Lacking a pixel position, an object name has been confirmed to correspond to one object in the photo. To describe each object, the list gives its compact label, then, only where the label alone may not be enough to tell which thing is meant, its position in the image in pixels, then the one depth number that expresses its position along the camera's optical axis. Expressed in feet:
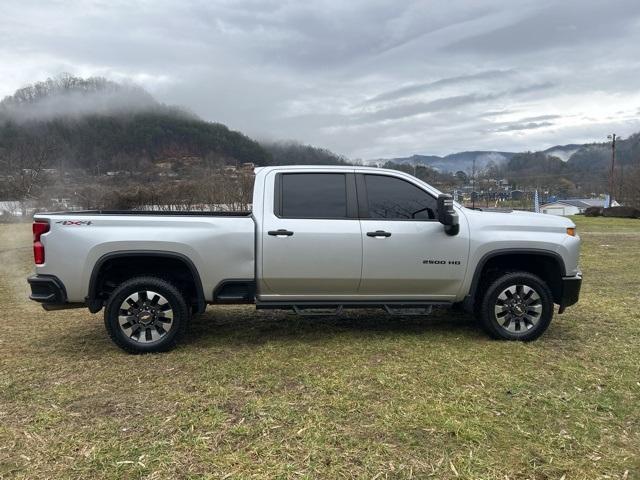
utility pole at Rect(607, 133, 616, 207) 174.60
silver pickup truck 16.26
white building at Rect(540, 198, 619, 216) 217.27
